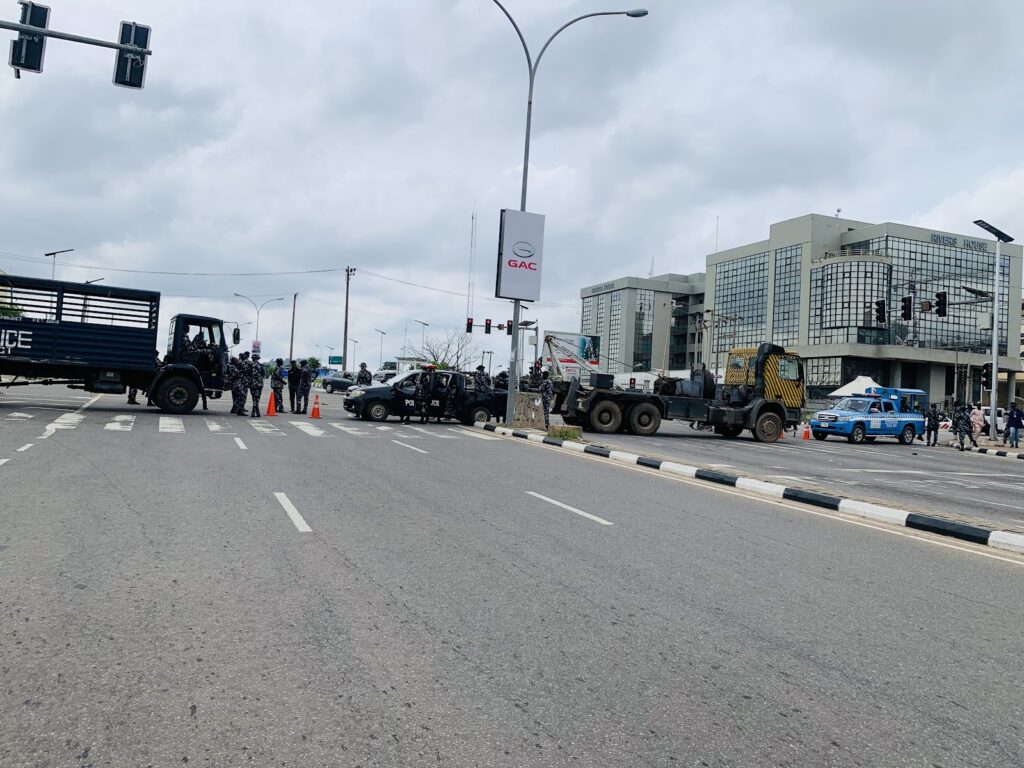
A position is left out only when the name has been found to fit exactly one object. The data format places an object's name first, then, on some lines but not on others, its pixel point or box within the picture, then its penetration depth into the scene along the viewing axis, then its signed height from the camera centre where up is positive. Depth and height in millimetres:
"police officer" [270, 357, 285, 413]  27344 +159
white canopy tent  46981 +2174
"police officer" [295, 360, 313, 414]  27406 +215
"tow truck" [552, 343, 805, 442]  25750 +419
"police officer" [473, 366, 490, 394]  26095 +649
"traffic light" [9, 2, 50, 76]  13109 +5347
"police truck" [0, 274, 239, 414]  21156 +922
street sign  25859 +4745
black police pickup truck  25203 -33
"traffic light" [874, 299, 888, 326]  32250 +4463
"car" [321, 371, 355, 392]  53469 +701
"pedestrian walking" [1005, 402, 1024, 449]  30594 +356
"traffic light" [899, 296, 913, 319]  31828 +4646
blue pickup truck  31703 +164
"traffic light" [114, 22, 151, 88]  13656 +5380
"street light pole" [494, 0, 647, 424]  24141 +3044
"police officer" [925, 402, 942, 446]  32150 +152
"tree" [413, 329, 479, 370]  101188 +5443
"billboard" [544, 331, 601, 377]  40188 +2656
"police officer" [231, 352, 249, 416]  24250 +84
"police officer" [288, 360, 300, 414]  27469 +363
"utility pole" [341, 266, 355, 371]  67562 +3726
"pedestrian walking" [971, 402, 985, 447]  31312 +298
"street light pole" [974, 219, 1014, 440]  31453 +4669
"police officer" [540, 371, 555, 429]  25248 +353
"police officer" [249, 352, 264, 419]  24547 +309
